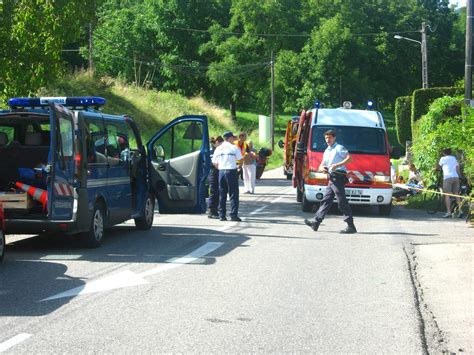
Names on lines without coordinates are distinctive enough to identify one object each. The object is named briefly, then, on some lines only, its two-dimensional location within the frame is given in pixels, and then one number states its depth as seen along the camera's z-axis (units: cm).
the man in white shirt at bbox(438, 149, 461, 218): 1964
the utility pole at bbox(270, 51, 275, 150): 5956
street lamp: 4459
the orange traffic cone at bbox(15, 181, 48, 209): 1254
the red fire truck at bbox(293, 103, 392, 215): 2027
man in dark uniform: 1902
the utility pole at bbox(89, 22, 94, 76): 4789
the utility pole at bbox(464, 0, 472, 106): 2238
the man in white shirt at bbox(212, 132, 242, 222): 1791
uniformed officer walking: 1580
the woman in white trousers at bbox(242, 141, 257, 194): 2727
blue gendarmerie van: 1228
